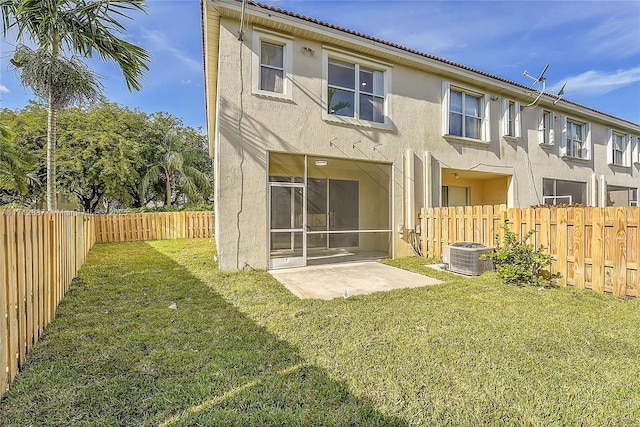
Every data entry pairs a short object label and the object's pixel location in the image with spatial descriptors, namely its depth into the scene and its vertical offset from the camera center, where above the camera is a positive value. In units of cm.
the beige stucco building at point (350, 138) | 727 +233
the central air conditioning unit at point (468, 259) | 686 -113
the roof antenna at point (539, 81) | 1084 +490
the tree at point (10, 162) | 695 +135
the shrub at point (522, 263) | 587 -105
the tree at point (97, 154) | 1889 +387
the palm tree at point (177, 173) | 2114 +304
